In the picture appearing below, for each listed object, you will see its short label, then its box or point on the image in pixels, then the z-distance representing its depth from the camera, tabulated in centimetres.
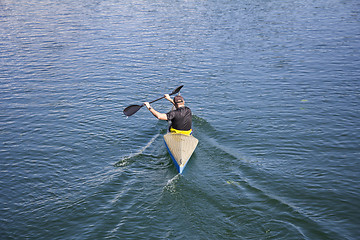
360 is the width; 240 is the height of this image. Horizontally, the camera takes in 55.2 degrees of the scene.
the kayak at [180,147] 1130
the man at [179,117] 1252
